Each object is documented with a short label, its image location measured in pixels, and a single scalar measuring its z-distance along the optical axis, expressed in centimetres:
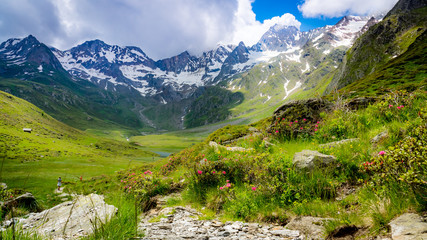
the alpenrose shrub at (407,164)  383
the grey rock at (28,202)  1581
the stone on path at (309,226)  445
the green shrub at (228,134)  1917
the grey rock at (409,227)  319
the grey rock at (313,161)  641
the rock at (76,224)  493
